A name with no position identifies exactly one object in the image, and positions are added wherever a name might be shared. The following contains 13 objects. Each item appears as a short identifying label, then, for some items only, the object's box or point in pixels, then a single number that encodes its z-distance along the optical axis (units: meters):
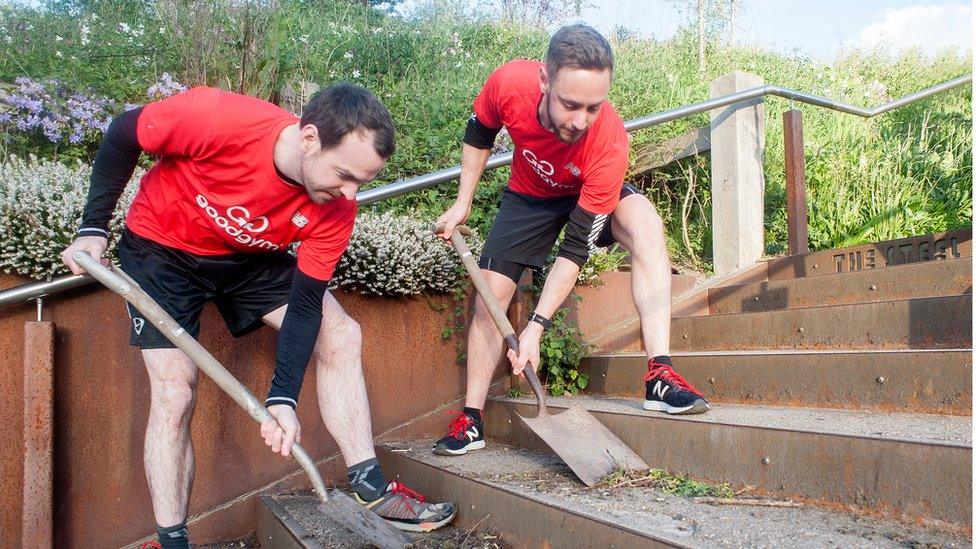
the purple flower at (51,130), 3.84
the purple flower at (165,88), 4.24
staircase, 1.77
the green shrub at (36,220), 2.66
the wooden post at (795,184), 4.28
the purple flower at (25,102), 3.85
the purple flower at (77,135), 3.84
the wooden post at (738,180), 4.48
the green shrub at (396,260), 3.30
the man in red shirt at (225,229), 2.24
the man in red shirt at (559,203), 2.48
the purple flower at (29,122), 3.84
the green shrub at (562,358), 3.49
